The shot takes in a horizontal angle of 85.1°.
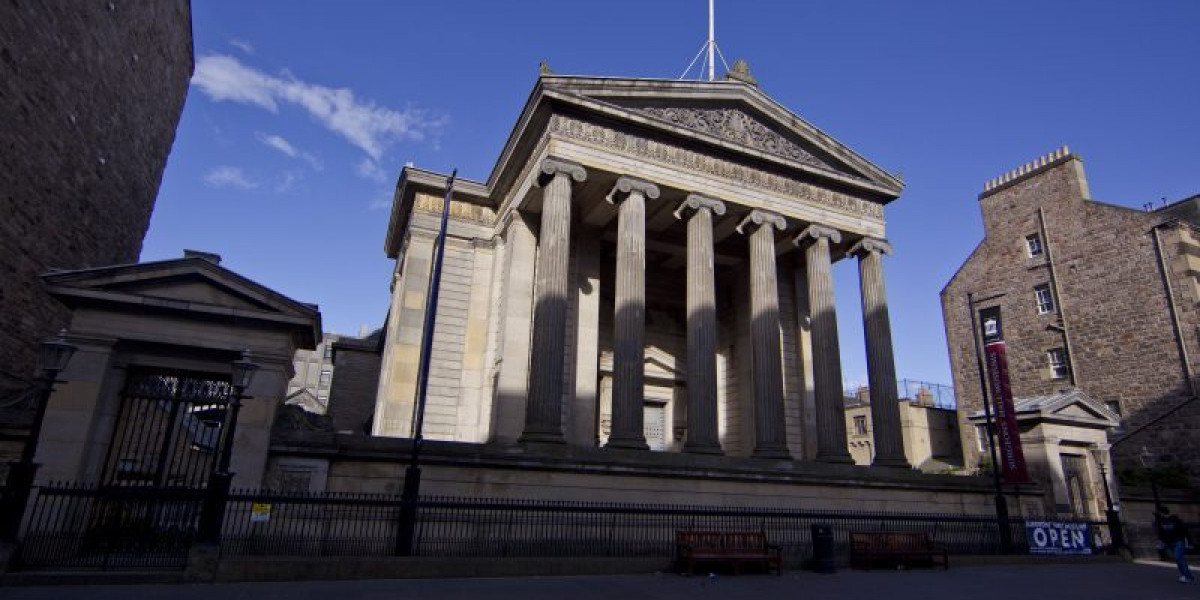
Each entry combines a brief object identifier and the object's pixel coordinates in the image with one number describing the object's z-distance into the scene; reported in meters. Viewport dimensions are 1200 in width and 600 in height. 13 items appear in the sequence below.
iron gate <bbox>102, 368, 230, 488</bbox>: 11.02
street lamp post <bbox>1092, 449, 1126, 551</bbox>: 17.78
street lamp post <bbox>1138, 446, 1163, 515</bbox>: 24.83
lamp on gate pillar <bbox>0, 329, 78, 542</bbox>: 8.74
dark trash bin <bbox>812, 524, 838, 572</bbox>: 12.80
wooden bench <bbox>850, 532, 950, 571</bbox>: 13.71
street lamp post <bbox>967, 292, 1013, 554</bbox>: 16.62
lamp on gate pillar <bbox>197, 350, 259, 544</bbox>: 9.50
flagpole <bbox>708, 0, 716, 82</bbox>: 24.09
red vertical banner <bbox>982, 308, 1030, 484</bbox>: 19.52
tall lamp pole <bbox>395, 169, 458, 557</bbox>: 11.18
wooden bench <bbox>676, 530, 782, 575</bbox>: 11.87
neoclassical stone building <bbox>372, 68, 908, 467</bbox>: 17.89
